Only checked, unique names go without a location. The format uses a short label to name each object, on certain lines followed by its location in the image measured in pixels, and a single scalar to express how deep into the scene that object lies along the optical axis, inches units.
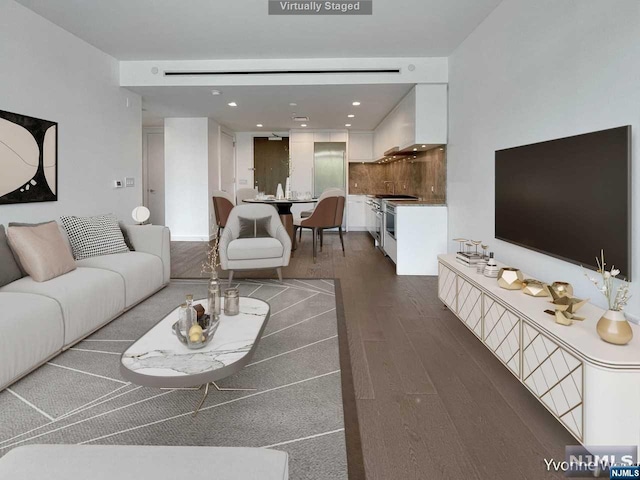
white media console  61.6
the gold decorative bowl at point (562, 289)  85.6
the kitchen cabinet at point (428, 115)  207.2
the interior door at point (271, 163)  430.9
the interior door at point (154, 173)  374.0
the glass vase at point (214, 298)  96.3
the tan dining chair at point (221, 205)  265.1
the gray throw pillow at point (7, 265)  116.6
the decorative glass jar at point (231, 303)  102.3
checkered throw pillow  153.9
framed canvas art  138.6
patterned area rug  72.2
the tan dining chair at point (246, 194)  301.8
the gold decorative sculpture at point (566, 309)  77.2
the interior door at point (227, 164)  364.5
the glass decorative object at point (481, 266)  124.2
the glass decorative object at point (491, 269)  118.2
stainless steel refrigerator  389.1
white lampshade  207.8
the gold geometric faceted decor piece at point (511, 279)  103.5
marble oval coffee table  68.6
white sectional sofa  91.4
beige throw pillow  120.0
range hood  227.1
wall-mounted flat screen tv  80.2
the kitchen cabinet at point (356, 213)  395.5
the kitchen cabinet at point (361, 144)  394.6
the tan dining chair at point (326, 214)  263.9
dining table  261.5
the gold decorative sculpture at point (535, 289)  97.4
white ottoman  38.1
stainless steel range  268.6
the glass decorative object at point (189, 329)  79.6
